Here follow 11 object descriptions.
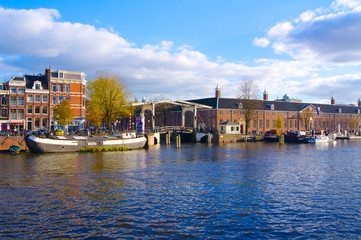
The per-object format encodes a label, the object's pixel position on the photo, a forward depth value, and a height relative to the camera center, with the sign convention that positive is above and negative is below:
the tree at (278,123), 99.06 +1.04
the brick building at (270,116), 92.56 +3.35
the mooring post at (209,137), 74.62 -2.46
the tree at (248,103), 84.62 +6.21
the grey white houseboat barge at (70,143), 42.25 -2.15
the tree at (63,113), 57.56 +2.54
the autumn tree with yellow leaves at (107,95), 62.72 +6.33
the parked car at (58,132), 51.94 -0.73
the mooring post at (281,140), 65.78 -2.75
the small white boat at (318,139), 78.12 -3.05
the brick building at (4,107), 61.88 +3.91
